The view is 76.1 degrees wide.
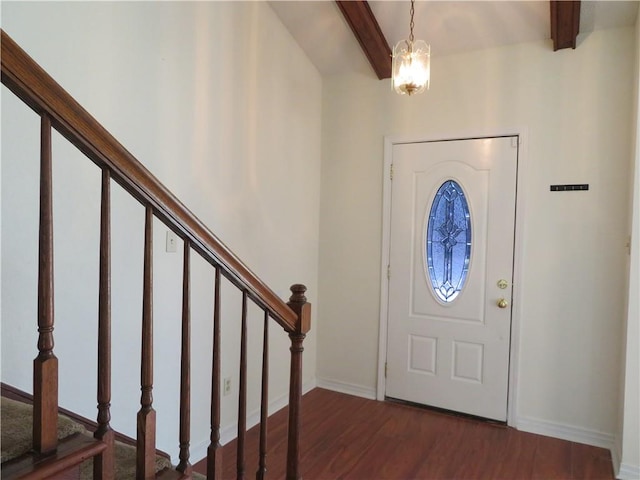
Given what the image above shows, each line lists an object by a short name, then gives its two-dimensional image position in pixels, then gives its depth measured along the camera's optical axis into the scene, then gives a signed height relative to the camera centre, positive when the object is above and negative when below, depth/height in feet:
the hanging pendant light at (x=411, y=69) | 7.03 +2.89
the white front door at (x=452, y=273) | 9.82 -0.92
